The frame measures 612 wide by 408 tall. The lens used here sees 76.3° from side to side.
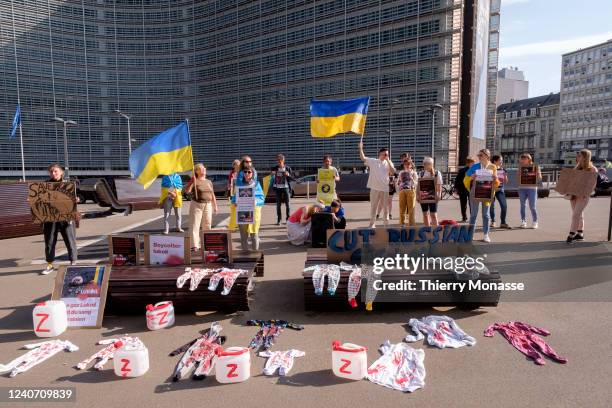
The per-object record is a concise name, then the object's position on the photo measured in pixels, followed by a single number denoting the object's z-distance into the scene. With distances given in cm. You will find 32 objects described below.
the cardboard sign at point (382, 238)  530
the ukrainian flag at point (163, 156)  665
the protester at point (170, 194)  977
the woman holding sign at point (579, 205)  806
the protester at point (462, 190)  1143
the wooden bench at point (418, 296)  471
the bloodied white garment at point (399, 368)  329
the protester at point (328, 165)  1057
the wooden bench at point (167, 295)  475
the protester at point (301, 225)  889
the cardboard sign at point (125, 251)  546
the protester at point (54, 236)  684
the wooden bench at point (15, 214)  1059
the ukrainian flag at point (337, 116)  891
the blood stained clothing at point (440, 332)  399
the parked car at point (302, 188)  2369
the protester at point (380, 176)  922
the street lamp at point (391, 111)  4238
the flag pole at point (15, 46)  5403
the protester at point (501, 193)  978
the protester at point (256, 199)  737
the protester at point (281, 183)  1148
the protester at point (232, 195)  744
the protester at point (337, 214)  819
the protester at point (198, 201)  787
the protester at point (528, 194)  1035
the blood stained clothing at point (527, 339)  368
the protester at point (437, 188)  923
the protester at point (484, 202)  862
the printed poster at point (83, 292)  457
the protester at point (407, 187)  900
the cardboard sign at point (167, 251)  545
